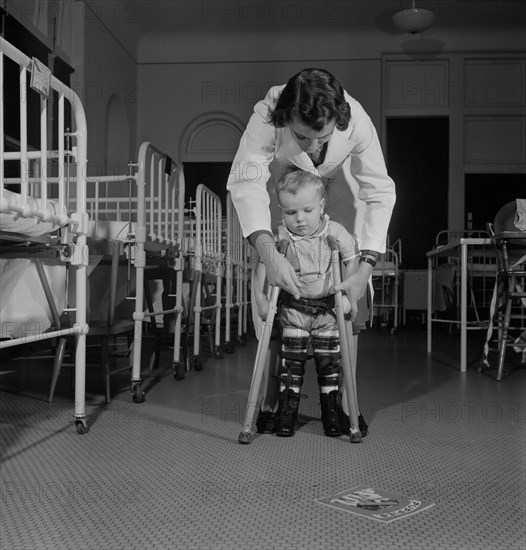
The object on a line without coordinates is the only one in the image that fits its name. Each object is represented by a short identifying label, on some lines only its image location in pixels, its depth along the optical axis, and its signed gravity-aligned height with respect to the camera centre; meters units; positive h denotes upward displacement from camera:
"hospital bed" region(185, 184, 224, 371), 3.31 -0.03
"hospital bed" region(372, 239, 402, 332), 6.85 -0.23
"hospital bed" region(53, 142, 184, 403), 2.45 -0.01
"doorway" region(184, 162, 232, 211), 8.99 +1.34
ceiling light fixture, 7.14 +2.90
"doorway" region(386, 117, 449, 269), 8.62 +1.20
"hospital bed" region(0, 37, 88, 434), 1.56 +0.05
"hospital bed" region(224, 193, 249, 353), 4.39 -0.06
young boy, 1.92 -0.15
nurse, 1.64 +0.31
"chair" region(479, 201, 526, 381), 3.18 -0.07
